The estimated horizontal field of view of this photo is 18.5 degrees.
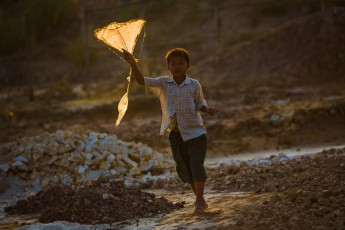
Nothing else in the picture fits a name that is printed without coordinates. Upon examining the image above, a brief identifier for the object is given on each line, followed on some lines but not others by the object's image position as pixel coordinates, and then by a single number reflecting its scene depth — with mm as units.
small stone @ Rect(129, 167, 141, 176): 13370
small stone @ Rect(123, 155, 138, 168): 13737
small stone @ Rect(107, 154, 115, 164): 13613
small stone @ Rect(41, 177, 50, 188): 13343
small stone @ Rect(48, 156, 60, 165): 13692
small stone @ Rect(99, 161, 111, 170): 13470
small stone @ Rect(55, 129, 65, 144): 14076
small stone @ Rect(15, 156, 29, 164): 13829
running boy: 8633
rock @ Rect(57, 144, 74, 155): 13857
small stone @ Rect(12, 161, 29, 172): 13658
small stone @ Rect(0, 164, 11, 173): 13631
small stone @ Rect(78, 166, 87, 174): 13350
